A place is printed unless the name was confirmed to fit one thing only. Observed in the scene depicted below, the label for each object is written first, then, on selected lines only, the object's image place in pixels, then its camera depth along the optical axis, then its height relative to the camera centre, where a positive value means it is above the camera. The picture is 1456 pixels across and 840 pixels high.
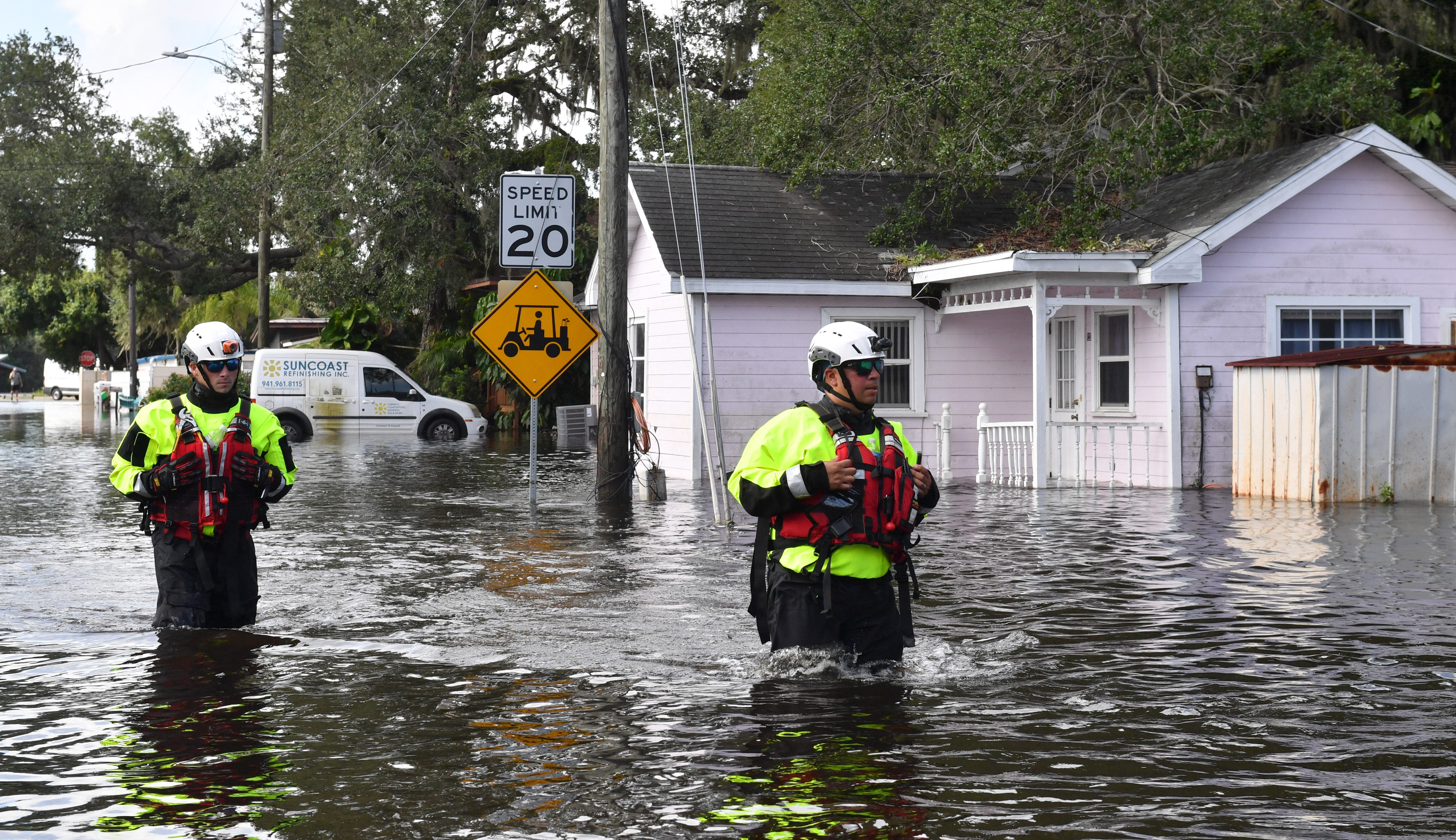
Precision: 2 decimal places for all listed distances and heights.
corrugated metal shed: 16.84 -0.34
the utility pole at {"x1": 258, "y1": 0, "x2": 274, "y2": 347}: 36.94 +4.42
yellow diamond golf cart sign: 16.11 +0.72
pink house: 19.31 +1.21
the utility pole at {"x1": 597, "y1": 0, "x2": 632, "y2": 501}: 17.00 +1.63
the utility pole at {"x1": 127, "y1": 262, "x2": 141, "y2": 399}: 62.69 +3.88
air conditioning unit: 27.59 -0.45
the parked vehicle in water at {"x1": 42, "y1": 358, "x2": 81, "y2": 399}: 91.19 +1.74
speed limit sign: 16.12 +1.91
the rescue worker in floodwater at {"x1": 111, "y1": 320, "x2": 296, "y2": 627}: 7.88 -0.37
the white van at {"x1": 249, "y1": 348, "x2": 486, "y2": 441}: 32.88 +0.16
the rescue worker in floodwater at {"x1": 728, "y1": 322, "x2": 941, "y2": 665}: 6.54 -0.44
